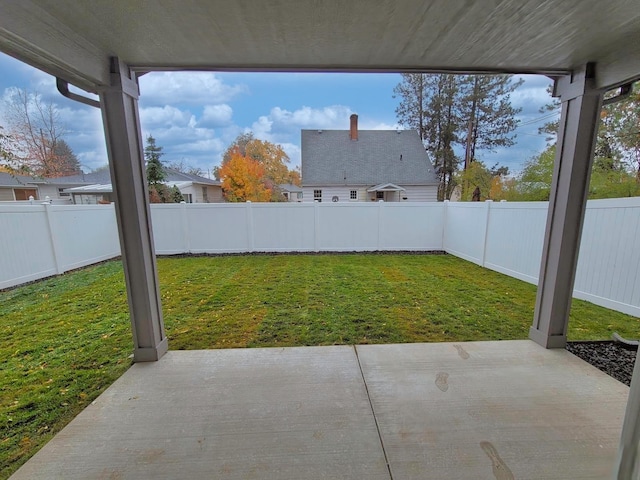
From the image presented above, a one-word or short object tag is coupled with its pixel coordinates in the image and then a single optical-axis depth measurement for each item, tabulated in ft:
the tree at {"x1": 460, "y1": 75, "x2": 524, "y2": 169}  49.24
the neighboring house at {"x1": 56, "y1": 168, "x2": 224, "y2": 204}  48.26
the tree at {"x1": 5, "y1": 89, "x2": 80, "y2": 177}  33.25
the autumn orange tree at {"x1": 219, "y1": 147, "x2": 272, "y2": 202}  54.49
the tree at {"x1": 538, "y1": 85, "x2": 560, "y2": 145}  30.66
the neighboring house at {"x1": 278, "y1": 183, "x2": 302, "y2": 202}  80.42
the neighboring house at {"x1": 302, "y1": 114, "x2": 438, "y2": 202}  46.32
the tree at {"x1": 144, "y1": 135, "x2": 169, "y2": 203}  43.47
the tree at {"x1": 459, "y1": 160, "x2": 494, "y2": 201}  43.60
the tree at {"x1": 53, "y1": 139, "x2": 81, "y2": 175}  43.92
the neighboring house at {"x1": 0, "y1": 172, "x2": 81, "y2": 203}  48.08
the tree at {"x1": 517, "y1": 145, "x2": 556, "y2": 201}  25.39
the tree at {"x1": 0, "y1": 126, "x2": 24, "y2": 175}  22.95
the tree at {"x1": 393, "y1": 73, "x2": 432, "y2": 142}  54.39
